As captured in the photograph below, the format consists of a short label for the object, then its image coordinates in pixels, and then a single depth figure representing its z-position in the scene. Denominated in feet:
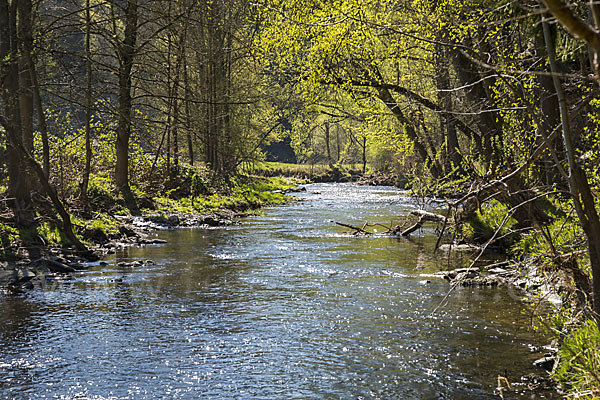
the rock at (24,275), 40.01
